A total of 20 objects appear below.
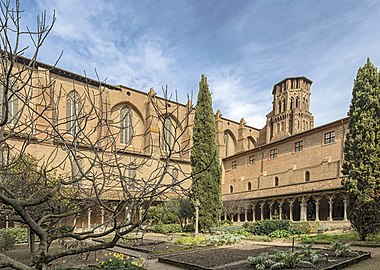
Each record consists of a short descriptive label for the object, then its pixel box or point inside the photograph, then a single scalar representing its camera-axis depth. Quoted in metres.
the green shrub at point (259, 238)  16.55
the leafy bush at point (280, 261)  7.59
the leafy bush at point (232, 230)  19.87
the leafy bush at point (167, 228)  23.77
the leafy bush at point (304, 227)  19.62
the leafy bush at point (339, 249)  9.08
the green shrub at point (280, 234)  18.16
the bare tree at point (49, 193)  2.30
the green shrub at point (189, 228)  23.86
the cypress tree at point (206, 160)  23.06
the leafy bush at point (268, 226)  20.17
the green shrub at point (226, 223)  28.64
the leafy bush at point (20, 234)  18.66
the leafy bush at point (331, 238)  14.10
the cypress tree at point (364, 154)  13.51
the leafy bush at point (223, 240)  15.02
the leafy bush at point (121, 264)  7.42
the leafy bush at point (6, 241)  13.71
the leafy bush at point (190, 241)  15.17
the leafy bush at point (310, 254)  7.96
